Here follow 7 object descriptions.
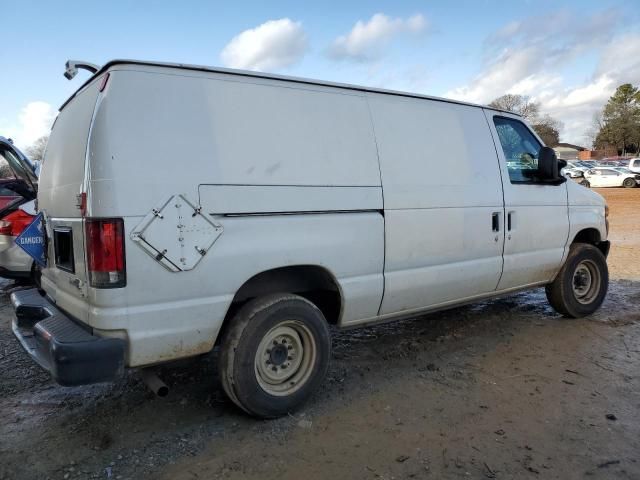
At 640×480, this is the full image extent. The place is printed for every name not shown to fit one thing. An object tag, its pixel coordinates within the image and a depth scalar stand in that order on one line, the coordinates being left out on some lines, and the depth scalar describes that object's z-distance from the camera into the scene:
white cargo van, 2.70
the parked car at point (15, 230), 6.13
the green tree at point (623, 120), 69.56
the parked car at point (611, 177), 30.22
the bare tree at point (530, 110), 68.81
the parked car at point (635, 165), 29.96
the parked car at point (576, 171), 32.59
